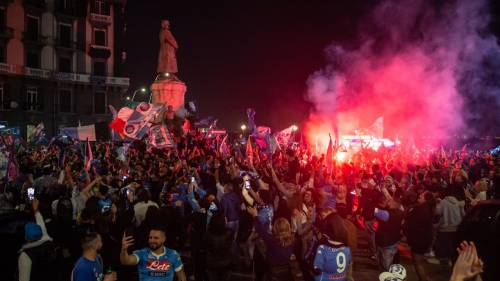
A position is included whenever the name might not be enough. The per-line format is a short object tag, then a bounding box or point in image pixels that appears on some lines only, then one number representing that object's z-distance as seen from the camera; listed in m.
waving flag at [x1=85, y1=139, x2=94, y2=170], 11.64
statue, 29.34
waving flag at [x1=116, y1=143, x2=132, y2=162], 15.06
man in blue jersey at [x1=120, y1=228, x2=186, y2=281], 4.41
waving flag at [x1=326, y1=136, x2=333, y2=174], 13.89
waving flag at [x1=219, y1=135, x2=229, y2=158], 18.18
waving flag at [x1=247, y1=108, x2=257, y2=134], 13.31
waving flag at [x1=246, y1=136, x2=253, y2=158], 13.69
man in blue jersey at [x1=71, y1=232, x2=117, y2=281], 4.22
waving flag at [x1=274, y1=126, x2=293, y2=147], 20.05
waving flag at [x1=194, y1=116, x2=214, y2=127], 28.25
